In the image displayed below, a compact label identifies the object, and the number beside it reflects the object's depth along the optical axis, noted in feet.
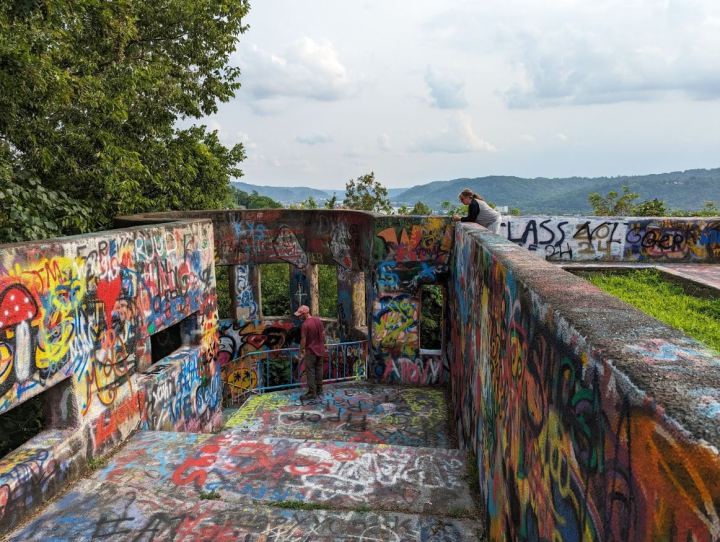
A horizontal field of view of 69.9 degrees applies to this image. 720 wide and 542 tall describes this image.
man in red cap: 28.45
